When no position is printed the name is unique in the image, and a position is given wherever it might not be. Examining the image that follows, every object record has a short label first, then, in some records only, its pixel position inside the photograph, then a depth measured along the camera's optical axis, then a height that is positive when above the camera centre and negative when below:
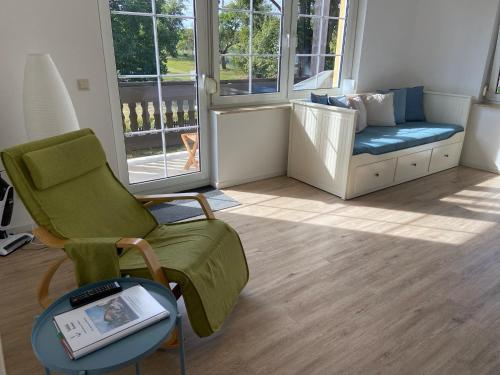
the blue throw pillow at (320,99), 3.63 -0.37
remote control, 1.30 -0.81
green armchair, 1.62 -0.81
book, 1.12 -0.82
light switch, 2.73 -0.21
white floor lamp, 2.28 -0.30
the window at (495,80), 4.06 -0.19
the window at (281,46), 3.43 +0.11
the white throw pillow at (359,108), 3.80 -0.48
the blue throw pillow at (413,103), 4.36 -0.48
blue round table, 1.07 -0.84
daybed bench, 3.30 -0.81
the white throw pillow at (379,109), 4.04 -0.51
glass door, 2.94 -0.26
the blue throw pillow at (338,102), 3.63 -0.40
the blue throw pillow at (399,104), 4.22 -0.47
